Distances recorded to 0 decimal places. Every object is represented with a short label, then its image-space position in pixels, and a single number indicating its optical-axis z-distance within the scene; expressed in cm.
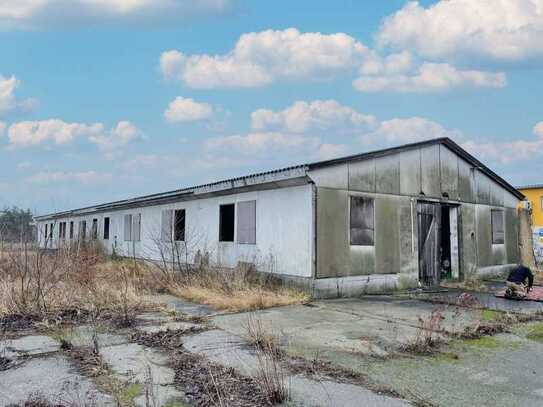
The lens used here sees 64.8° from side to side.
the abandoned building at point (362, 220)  992
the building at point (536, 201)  2479
